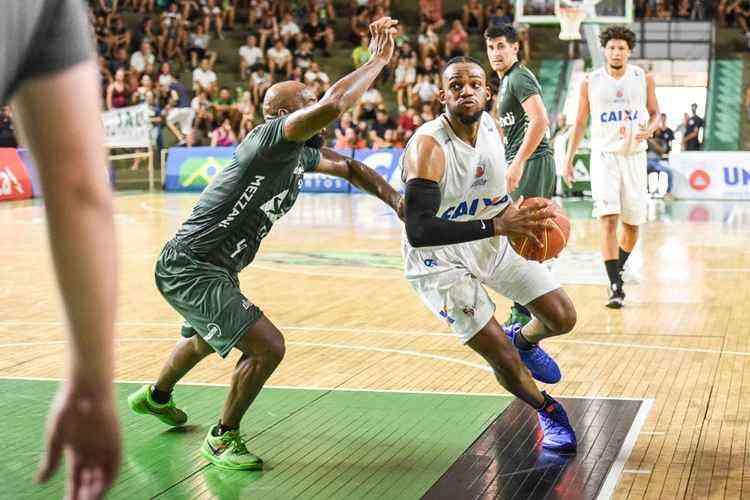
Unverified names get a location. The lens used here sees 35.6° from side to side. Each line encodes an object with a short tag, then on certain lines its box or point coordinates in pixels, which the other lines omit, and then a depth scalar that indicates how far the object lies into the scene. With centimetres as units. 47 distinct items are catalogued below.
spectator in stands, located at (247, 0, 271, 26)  2875
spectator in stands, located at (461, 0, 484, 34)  2753
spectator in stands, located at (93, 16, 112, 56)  2711
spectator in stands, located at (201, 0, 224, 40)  2869
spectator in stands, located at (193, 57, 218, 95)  2547
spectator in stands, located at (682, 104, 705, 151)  2294
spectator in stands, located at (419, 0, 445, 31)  2764
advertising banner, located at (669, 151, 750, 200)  2002
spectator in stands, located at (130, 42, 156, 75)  2642
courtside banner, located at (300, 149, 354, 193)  2264
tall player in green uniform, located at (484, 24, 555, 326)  796
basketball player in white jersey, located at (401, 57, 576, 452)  490
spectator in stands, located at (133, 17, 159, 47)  2767
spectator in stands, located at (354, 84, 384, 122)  2394
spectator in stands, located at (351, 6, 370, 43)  2797
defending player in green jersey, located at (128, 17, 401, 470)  496
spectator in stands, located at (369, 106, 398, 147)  2281
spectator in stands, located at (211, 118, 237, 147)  2345
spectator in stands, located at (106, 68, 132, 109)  2447
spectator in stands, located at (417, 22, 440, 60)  2595
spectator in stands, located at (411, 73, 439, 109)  2405
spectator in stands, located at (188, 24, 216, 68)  2739
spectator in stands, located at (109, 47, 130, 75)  2668
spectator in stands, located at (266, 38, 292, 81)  2631
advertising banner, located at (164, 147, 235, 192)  2292
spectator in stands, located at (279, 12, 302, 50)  2736
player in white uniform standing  949
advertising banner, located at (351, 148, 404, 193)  2107
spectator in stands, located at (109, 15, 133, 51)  2736
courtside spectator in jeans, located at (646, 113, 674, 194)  2053
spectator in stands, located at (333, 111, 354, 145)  2306
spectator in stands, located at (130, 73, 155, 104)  2459
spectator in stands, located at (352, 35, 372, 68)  2602
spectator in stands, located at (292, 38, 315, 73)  2607
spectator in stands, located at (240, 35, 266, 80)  2695
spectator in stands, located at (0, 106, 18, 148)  2122
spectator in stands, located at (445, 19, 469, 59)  2584
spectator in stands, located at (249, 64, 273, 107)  2553
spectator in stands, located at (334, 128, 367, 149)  2292
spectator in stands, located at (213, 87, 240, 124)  2464
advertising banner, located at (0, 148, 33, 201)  2050
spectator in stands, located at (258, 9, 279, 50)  2759
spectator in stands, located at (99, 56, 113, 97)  2577
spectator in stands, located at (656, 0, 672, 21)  2744
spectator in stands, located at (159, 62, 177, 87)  2536
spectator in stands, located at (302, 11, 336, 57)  2805
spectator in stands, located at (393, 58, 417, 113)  2517
